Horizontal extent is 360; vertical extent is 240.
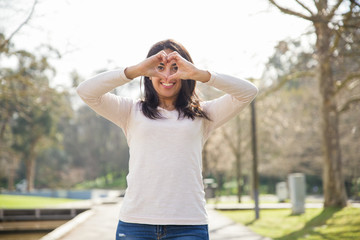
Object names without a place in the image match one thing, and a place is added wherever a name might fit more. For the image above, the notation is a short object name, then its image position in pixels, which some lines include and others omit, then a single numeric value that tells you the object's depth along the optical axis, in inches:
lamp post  533.8
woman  81.7
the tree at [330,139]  529.7
